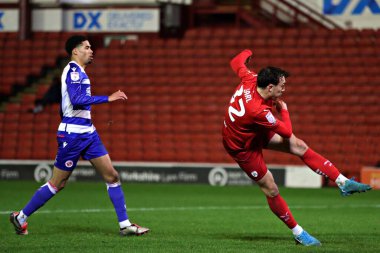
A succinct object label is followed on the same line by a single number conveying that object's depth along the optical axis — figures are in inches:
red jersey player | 592.7
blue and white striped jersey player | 660.7
